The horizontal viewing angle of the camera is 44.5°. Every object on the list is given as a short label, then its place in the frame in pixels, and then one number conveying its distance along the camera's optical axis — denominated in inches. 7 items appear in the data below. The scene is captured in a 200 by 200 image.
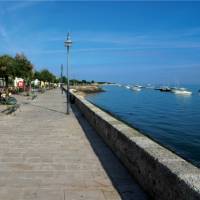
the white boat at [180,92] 3316.0
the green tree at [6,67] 955.2
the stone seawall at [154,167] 105.1
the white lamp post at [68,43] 481.4
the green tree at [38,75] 2148.7
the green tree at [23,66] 1129.3
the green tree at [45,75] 2199.8
